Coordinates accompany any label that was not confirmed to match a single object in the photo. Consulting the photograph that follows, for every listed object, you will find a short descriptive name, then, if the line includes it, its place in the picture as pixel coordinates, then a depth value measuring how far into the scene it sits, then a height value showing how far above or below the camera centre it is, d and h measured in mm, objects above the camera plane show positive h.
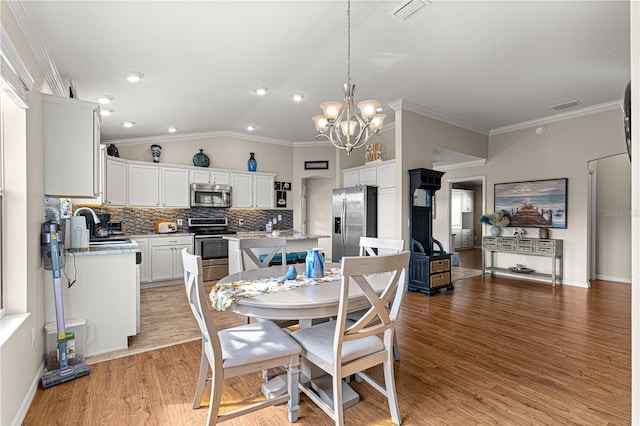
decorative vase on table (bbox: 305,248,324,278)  2484 -403
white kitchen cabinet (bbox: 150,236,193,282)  5352 -740
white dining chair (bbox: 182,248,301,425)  1704 -786
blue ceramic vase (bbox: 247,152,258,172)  6656 +983
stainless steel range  5730 -631
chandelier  2691 +814
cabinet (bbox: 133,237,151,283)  5223 -788
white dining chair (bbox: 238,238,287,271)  2918 -305
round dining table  1799 -514
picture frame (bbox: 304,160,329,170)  7160 +1037
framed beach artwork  5594 +164
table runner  1926 -498
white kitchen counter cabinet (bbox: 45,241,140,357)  2715 -703
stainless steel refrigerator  5777 -114
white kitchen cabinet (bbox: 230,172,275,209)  6441 +452
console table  5488 -684
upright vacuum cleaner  2396 -531
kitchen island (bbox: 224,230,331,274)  4949 -533
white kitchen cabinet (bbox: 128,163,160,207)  5445 +458
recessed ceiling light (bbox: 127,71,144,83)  3318 +1412
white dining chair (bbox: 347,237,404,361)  2705 -308
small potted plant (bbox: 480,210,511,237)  6129 -169
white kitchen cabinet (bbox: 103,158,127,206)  5073 +468
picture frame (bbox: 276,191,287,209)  7039 +279
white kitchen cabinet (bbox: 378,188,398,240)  5527 -9
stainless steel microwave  5961 +322
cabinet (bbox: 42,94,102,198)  2621 +543
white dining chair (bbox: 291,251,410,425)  1700 -771
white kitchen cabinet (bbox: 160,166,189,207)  5730 +459
